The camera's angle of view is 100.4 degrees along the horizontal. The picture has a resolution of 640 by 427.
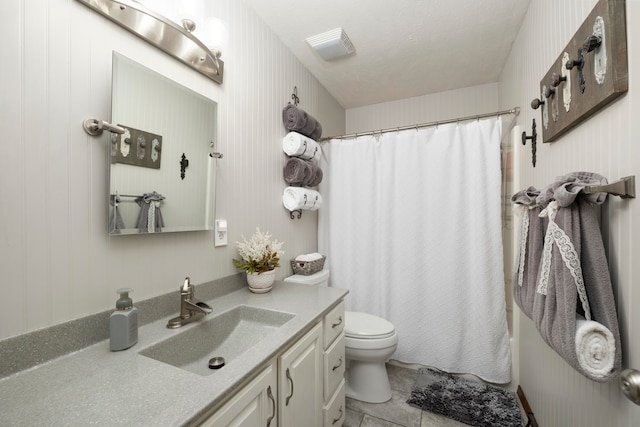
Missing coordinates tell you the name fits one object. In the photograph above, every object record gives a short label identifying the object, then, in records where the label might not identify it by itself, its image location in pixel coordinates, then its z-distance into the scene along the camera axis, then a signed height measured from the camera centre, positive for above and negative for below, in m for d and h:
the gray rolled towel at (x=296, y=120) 1.88 +0.69
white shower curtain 1.85 -0.18
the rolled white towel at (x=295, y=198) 1.89 +0.13
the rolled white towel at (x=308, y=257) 1.97 -0.31
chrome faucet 1.02 -0.36
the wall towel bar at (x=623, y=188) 0.69 +0.08
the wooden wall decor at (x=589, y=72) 0.73 +0.48
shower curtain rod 1.74 +0.69
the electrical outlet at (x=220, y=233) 1.35 -0.09
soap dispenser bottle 0.81 -0.33
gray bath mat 1.53 -1.16
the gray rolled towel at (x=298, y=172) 1.91 +0.32
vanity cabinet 0.74 -0.61
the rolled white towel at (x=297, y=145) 1.88 +0.51
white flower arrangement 1.42 -0.21
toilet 1.66 -0.86
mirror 0.94 +0.25
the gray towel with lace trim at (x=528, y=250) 1.02 -0.13
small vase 1.41 -0.35
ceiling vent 1.79 +1.21
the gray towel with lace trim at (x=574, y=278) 0.74 -0.18
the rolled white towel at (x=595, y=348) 0.70 -0.36
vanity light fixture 0.94 +0.74
